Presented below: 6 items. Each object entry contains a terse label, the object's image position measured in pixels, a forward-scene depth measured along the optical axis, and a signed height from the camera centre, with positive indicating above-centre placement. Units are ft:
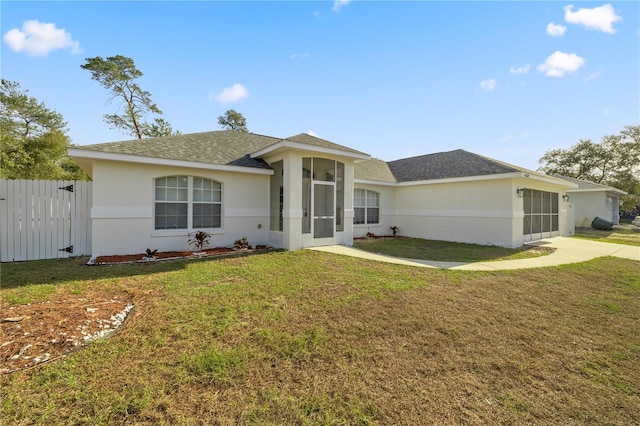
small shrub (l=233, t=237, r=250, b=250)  32.86 -3.93
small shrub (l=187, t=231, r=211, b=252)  29.89 -3.26
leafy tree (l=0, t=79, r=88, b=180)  65.72 +20.75
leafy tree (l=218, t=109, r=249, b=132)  110.01 +39.03
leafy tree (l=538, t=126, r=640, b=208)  101.45 +23.17
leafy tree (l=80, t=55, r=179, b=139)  74.74 +37.31
